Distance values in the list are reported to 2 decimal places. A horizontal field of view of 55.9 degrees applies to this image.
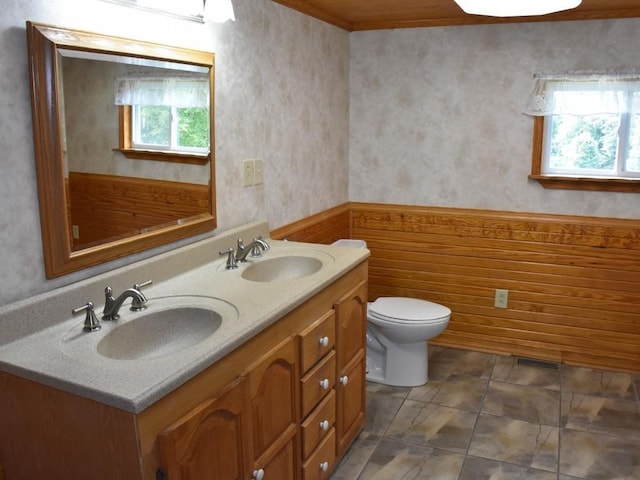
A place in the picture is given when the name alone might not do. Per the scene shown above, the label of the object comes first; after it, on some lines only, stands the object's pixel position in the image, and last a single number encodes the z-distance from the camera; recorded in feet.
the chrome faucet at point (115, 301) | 5.64
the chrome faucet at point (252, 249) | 7.94
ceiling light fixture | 5.78
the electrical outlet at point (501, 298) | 11.91
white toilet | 10.29
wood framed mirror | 5.49
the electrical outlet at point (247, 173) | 8.77
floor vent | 11.53
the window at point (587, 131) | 10.53
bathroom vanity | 4.44
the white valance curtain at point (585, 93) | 10.45
